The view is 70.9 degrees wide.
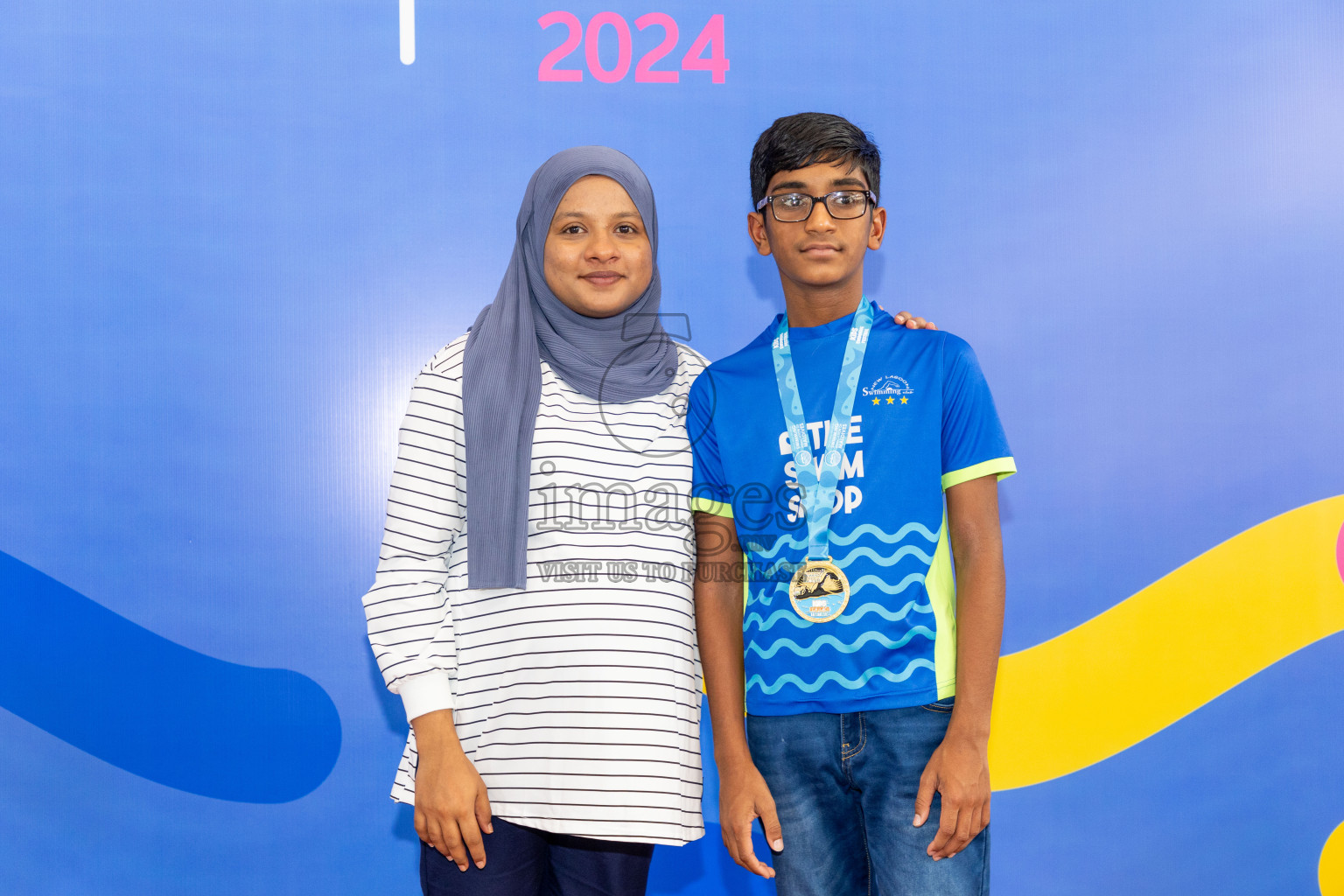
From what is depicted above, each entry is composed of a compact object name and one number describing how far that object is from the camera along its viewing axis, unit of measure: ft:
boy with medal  4.78
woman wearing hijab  4.59
